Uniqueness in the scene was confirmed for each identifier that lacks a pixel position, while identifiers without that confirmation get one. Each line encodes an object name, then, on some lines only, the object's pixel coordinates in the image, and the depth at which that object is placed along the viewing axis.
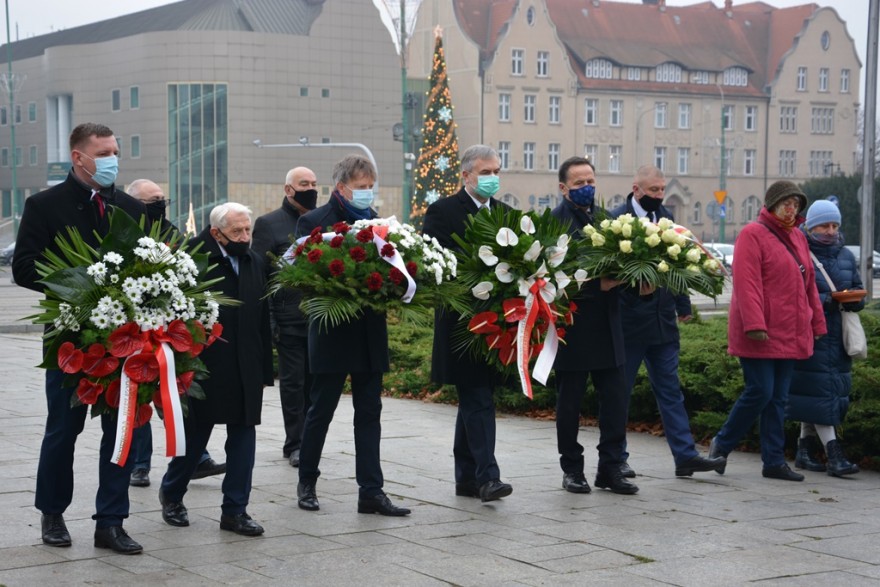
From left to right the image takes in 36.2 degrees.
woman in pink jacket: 8.72
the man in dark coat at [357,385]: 7.50
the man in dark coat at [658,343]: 8.74
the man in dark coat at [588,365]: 8.23
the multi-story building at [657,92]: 84.69
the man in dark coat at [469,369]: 7.82
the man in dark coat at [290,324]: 9.24
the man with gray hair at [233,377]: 6.99
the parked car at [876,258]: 50.40
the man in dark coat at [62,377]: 6.52
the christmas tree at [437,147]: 67.01
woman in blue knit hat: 9.09
